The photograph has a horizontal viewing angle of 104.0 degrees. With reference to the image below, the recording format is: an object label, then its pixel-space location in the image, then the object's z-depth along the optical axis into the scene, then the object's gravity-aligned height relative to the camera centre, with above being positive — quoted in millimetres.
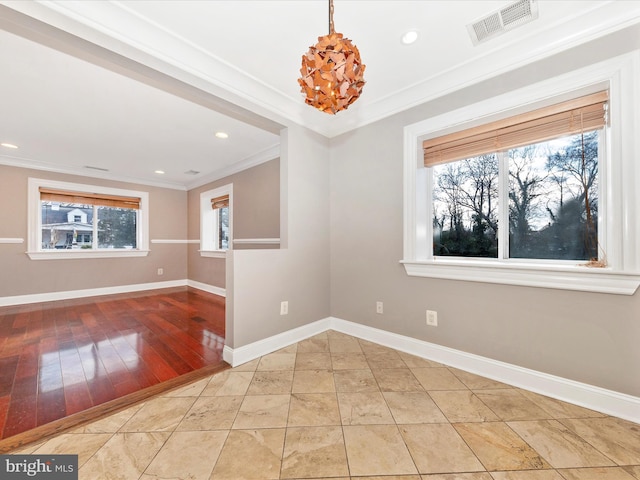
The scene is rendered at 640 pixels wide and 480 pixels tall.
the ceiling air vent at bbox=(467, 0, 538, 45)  1501 +1405
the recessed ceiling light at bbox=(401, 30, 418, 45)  1685 +1407
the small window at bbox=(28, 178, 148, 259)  4199 +409
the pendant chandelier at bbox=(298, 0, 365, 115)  938 +659
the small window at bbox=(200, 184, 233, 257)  4898 +415
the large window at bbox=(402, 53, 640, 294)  1479 +422
